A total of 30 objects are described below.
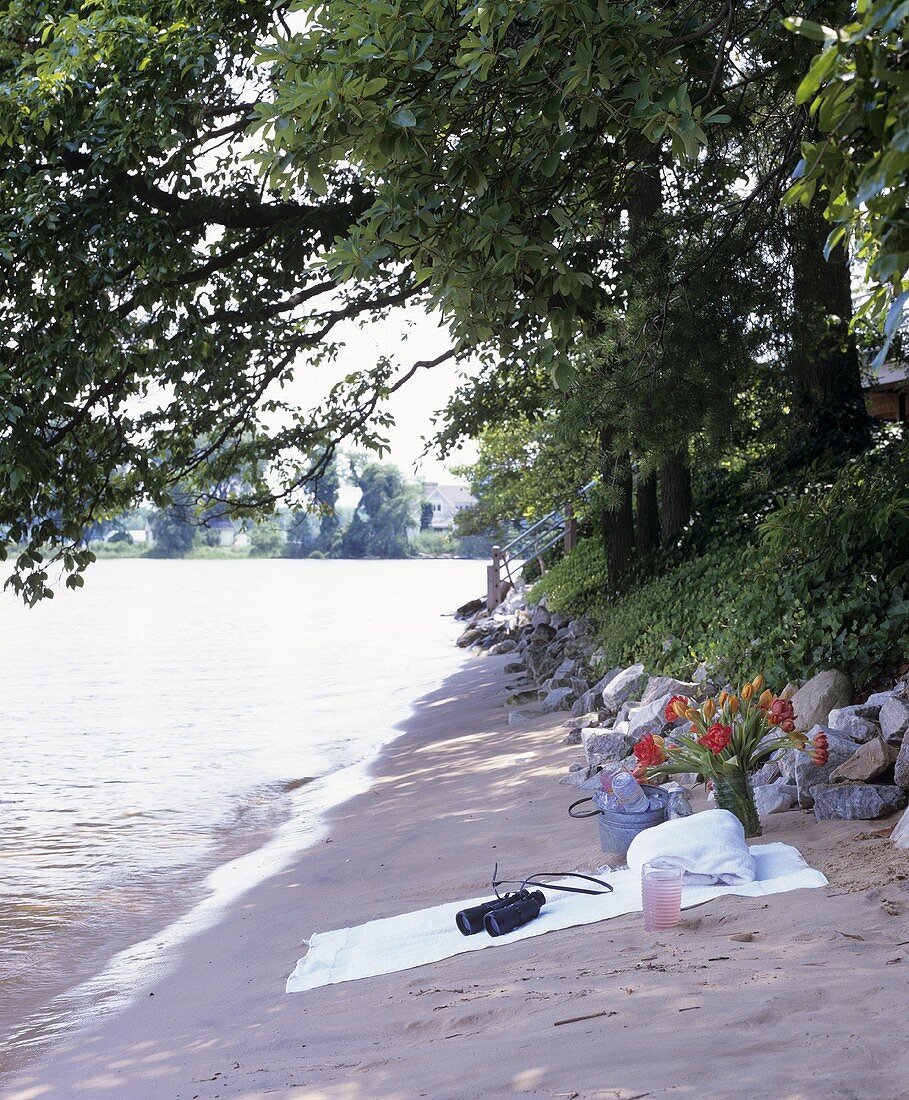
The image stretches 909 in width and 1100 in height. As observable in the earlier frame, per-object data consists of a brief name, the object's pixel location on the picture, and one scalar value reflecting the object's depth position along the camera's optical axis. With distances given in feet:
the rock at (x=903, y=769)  17.22
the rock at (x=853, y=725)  19.44
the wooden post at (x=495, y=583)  88.48
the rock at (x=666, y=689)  26.27
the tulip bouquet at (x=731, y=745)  17.65
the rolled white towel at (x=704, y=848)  15.17
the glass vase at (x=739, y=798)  17.58
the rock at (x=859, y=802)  17.03
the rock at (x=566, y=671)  38.70
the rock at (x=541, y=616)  54.13
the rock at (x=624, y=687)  29.73
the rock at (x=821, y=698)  21.53
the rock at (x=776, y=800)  18.57
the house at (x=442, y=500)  363.56
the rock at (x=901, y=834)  15.12
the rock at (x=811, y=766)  18.54
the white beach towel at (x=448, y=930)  14.83
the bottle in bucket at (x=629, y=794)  17.74
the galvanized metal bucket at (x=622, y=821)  17.66
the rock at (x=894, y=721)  18.33
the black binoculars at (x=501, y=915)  15.29
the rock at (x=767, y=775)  19.75
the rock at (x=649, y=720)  24.04
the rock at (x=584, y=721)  29.68
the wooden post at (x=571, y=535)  74.13
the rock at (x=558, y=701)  35.50
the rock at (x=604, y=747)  24.31
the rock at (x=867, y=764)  17.80
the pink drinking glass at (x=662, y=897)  14.01
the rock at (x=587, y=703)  32.37
